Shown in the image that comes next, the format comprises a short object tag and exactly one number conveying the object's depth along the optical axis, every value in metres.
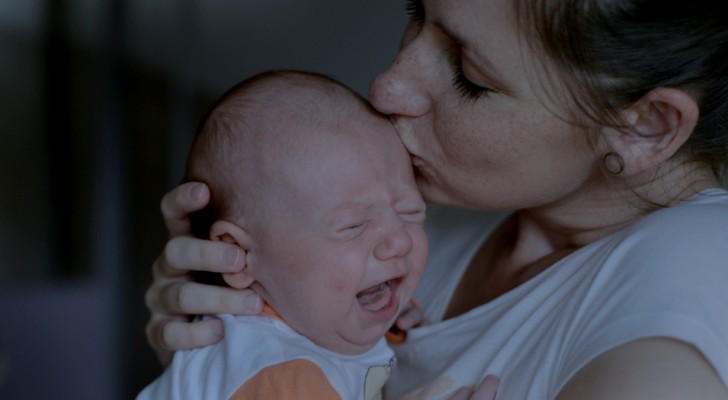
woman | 0.90
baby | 1.14
